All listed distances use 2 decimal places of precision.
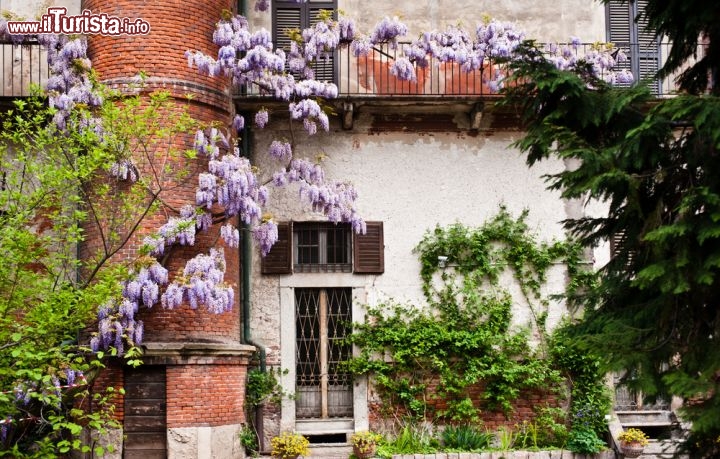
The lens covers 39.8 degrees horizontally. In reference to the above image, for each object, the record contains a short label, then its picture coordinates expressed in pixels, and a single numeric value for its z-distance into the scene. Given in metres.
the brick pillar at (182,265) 12.73
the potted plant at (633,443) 13.58
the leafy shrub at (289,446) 13.19
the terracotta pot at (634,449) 13.57
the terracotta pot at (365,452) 13.45
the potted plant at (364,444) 13.45
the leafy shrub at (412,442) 13.70
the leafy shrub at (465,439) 13.86
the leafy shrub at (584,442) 13.86
